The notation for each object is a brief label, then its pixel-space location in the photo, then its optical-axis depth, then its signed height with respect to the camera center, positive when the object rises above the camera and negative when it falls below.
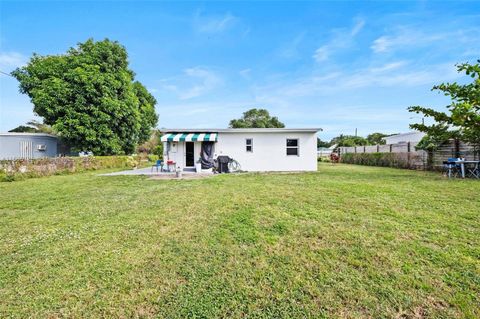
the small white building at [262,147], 18.67 +0.63
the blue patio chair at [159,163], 19.12 -0.57
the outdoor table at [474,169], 13.15 -0.98
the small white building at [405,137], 31.20 +2.46
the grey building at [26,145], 20.41 +1.21
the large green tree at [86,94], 21.52 +6.21
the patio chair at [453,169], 13.57 -1.02
